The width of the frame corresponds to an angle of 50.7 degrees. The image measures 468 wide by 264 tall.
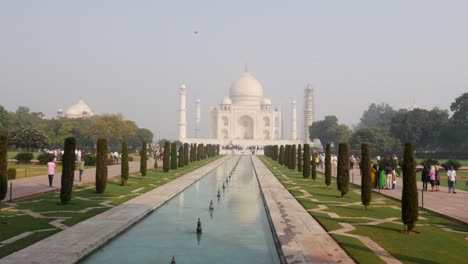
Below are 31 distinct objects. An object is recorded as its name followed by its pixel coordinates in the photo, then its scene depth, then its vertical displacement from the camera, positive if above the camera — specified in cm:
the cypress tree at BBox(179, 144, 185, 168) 3624 -11
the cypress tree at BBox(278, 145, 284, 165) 4321 +7
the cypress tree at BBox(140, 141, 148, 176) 2523 -38
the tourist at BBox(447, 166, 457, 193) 1911 -67
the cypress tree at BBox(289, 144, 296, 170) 3477 -7
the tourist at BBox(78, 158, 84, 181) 2316 -65
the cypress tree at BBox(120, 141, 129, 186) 2127 -64
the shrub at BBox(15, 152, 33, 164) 3522 -38
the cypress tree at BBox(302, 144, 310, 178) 2686 -31
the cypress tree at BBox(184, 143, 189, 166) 3871 +20
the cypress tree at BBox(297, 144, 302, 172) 3193 -18
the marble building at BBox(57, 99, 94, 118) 13000 +1122
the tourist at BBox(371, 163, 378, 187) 2156 -66
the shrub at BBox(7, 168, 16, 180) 2280 -104
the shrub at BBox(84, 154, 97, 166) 3609 -49
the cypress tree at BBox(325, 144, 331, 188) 2106 -48
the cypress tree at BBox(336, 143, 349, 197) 1759 -42
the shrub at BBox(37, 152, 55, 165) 3441 -47
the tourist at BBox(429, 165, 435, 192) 2005 -60
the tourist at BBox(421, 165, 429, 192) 2001 -59
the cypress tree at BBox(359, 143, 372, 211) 1409 -64
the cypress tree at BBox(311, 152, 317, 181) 2504 -63
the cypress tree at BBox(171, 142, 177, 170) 3369 -12
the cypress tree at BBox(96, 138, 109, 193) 1800 -53
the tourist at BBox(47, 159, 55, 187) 1970 -66
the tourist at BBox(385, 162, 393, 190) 2106 -67
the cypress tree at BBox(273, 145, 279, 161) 5200 +49
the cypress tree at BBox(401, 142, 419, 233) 1083 -70
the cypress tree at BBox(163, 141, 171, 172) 3120 -12
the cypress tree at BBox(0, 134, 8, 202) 1286 -38
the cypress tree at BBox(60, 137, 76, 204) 1488 -50
